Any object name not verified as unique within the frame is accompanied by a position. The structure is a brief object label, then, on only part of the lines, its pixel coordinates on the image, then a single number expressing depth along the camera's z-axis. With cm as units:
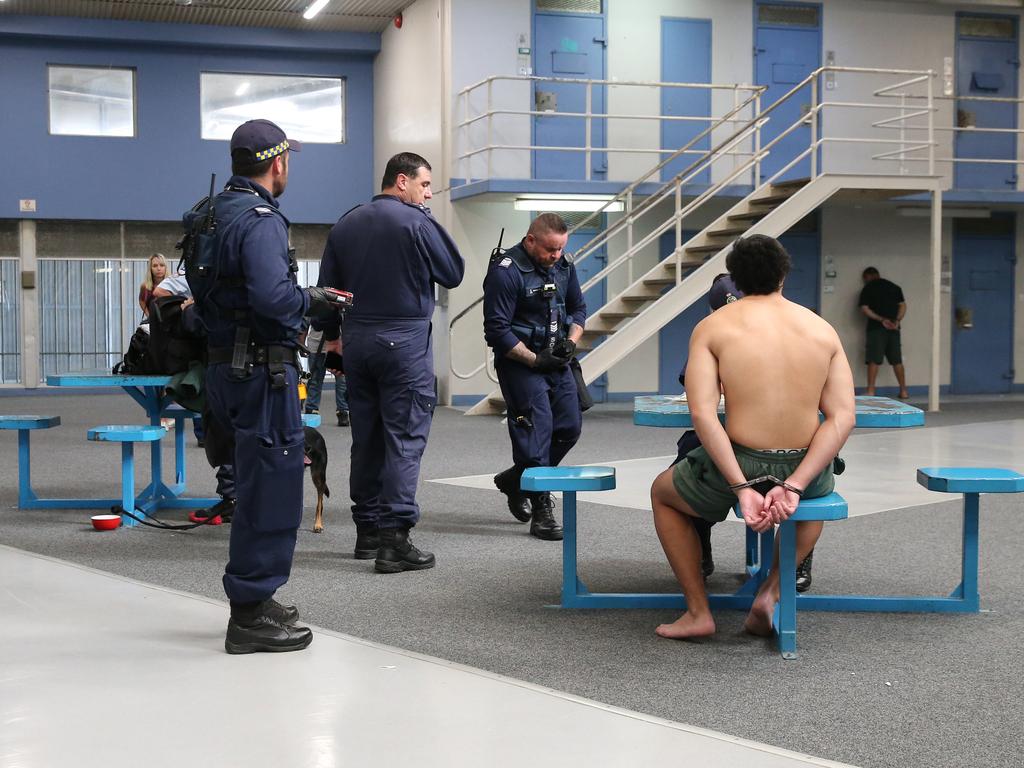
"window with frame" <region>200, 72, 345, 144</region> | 1677
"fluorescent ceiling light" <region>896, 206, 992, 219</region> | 1571
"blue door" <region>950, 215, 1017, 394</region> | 1625
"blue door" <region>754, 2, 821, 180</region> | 1514
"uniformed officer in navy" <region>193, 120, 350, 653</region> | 397
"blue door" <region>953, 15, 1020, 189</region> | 1578
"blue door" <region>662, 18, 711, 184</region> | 1476
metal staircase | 1275
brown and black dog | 627
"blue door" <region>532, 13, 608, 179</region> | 1442
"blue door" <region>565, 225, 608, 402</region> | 1480
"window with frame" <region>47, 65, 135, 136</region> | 1639
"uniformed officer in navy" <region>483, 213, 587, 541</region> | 613
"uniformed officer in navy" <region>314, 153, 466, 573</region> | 538
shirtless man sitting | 405
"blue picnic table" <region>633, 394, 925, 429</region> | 453
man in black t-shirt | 1514
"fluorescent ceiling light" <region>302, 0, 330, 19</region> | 1456
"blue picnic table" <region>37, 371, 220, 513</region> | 673
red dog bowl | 636
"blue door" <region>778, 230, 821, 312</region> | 1548
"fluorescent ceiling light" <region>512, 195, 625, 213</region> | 1402
